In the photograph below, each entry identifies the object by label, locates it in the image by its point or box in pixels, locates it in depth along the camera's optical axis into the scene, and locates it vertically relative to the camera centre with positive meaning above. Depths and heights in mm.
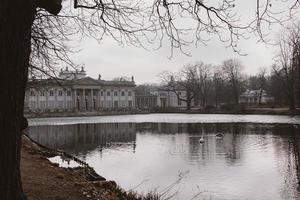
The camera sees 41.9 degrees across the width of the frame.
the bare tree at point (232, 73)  76644 +6469
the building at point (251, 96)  110050 +2214
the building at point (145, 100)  124812 +1844
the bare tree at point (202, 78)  88188 +6138
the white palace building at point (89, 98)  97562 +2366
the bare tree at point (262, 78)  85950 +5771
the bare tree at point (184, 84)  85800 +4821
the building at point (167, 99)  117731 +1825
